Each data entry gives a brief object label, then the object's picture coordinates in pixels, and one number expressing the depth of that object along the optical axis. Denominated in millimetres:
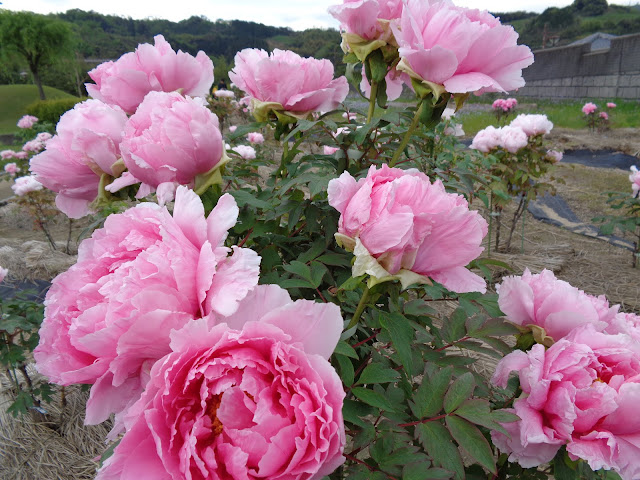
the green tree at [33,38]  21719
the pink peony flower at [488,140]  2707
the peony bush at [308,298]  371
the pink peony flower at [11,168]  4914
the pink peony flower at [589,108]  7160
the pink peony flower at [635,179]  2504
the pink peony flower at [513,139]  2607
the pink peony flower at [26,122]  5887
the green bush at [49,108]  13266
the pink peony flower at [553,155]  2750
